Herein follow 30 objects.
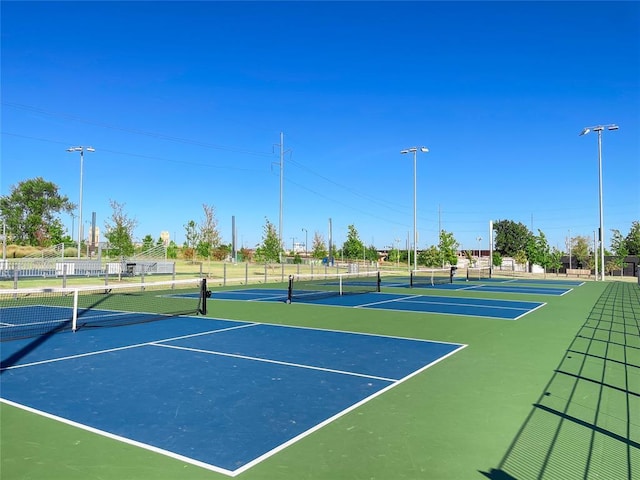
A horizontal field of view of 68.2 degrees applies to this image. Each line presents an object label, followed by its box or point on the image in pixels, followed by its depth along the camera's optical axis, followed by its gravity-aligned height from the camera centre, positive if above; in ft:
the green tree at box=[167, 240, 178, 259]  224.78 +0.96
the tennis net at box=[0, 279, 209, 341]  39.65 -6.19
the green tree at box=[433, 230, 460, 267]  170.50 +2.68
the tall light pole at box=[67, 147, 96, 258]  130.93 +28.65
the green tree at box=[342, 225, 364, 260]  182.34 +4.52
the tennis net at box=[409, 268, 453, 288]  99.42 -5.74
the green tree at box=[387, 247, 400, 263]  297.94 +0.53
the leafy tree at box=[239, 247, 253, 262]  266.16 +0.36
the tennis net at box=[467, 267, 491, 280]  158.55 -5.71
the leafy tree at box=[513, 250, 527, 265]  270.34 -0.68
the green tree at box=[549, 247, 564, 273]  179.73 -0.33
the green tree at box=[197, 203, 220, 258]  138.83 +5.26
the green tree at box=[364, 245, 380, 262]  294.35 +0.44
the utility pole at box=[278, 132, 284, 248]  128.57 +6.80
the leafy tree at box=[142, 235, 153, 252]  215.47 +6.84
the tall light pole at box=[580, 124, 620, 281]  127.95 +24.48
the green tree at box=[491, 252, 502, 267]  293.02 -2.71
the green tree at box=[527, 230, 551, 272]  173.47 +1.89
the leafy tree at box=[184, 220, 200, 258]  147.18 +5.67
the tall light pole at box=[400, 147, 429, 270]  123.85 +17.94
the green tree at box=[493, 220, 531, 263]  363.76 +16.13
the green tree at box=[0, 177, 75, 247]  232.73 +22.82
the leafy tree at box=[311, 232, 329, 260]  244.01 +3.40
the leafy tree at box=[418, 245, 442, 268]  177.58 -0.32
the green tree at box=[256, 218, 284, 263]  140.36 +1.73
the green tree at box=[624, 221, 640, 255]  234.99 +9.27
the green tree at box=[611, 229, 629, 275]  196.65 +3.62
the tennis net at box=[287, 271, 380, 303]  69.82 -5.91
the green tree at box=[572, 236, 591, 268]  243.91 +3.49
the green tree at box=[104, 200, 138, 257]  110.11 +3.42
